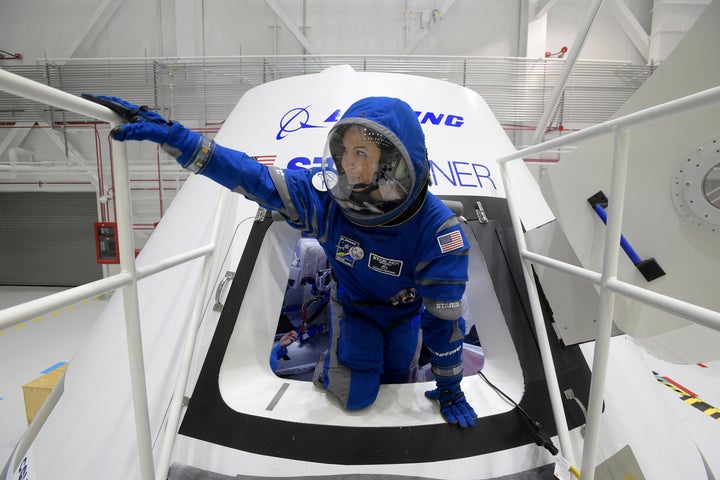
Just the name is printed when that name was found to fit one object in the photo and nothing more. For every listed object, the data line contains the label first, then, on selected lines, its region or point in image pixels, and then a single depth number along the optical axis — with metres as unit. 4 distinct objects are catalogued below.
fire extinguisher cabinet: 3.71
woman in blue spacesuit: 1.27
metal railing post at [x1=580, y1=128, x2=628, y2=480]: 0.87
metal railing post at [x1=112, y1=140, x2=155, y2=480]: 0.91
